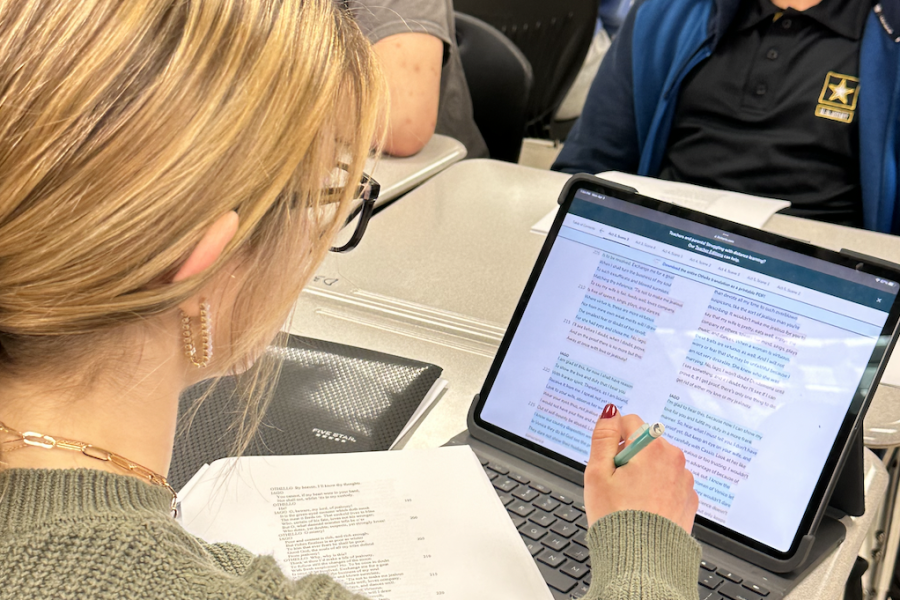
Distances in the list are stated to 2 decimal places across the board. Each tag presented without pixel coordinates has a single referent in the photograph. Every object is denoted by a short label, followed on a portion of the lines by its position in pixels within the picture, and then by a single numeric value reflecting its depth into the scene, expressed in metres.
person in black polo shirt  1.49
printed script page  0.63
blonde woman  0.41
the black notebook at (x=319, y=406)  0.77
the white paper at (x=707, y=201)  1.27
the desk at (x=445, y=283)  0.94
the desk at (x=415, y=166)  1.41
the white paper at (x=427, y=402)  0.82
